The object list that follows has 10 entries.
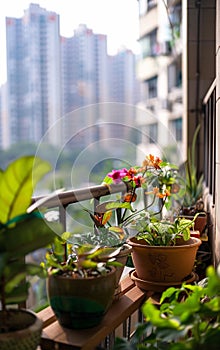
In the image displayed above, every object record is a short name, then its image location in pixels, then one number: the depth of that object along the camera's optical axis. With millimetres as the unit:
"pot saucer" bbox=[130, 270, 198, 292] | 1837
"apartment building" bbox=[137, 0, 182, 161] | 10648
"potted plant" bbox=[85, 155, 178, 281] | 1834
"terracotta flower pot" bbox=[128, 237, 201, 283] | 1840
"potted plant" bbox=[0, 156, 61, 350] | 1107
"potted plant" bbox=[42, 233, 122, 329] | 1310
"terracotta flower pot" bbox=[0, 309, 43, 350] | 1099
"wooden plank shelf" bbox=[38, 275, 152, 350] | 1300
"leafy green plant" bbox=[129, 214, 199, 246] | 1927
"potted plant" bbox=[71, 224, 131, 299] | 1730
